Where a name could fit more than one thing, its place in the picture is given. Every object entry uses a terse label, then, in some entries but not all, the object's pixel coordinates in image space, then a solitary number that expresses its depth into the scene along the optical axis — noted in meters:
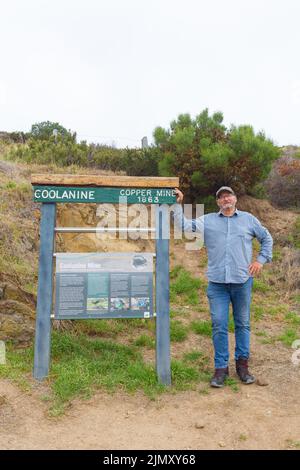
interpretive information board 4.64
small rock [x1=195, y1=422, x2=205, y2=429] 3.87
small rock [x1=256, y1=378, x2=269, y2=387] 4.69
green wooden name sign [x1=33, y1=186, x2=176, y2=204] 4.64
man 4.68
